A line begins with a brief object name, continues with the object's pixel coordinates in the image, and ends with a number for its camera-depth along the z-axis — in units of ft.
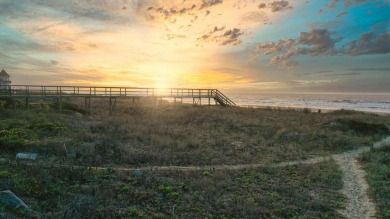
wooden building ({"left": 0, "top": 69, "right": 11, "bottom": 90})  194.74
